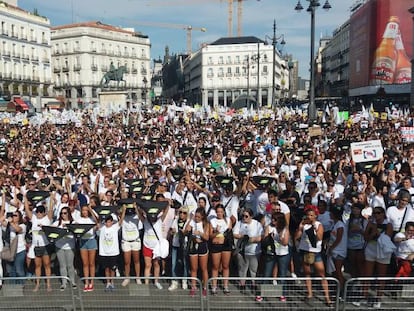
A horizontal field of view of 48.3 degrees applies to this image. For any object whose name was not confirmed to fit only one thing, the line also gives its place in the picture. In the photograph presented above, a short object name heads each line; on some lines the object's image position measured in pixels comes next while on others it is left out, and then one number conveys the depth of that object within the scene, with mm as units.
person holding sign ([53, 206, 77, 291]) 7321
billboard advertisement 56250
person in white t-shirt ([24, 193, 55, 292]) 7352
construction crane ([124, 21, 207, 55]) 181625
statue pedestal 43562
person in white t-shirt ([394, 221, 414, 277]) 6418
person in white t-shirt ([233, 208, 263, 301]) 7035
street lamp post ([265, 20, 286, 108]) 32250
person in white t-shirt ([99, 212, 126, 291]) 7316
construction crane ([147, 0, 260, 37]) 148875
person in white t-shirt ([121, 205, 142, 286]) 7414
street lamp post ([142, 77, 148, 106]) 92719
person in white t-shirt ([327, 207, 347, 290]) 6762
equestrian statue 64550
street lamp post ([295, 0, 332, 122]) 20547
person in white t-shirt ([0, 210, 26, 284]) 7270
